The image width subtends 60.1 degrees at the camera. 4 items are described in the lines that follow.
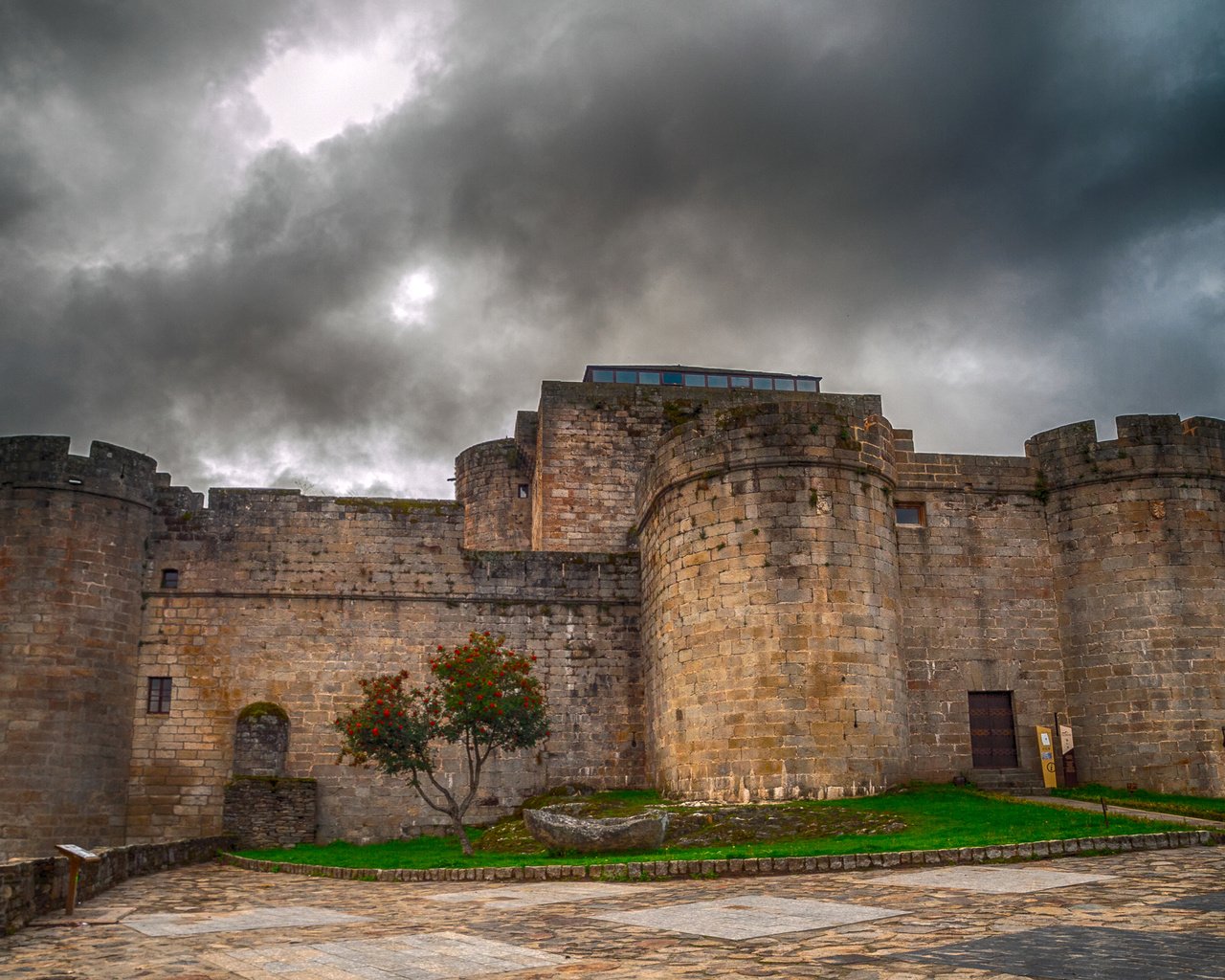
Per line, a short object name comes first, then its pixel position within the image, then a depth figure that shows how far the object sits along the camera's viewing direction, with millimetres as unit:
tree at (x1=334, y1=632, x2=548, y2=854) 17625
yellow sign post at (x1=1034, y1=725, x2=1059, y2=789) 19969
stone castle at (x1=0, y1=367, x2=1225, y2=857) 18734
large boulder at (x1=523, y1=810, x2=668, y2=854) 14445
